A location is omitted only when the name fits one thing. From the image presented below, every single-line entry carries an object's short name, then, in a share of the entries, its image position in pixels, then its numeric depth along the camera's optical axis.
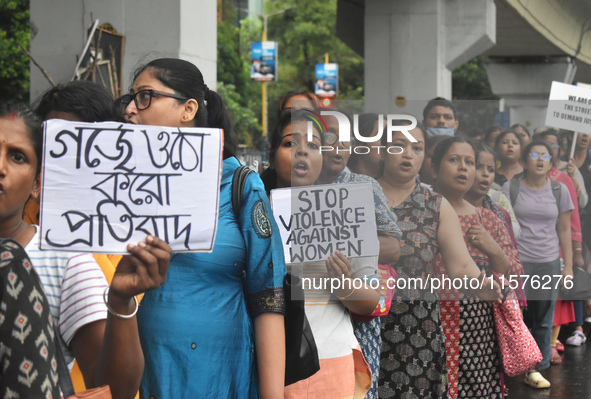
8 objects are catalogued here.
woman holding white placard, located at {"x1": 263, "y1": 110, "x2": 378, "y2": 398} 3.63
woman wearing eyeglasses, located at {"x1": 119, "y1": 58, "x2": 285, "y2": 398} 2.63
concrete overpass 15.35
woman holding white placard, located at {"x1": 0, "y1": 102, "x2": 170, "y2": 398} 2.15
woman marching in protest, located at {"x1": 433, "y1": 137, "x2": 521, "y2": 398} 4.99
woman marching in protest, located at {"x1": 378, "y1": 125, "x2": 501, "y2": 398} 4.62
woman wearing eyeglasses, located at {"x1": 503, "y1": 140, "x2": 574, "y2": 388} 6.70
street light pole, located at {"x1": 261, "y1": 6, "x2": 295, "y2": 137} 44.41
